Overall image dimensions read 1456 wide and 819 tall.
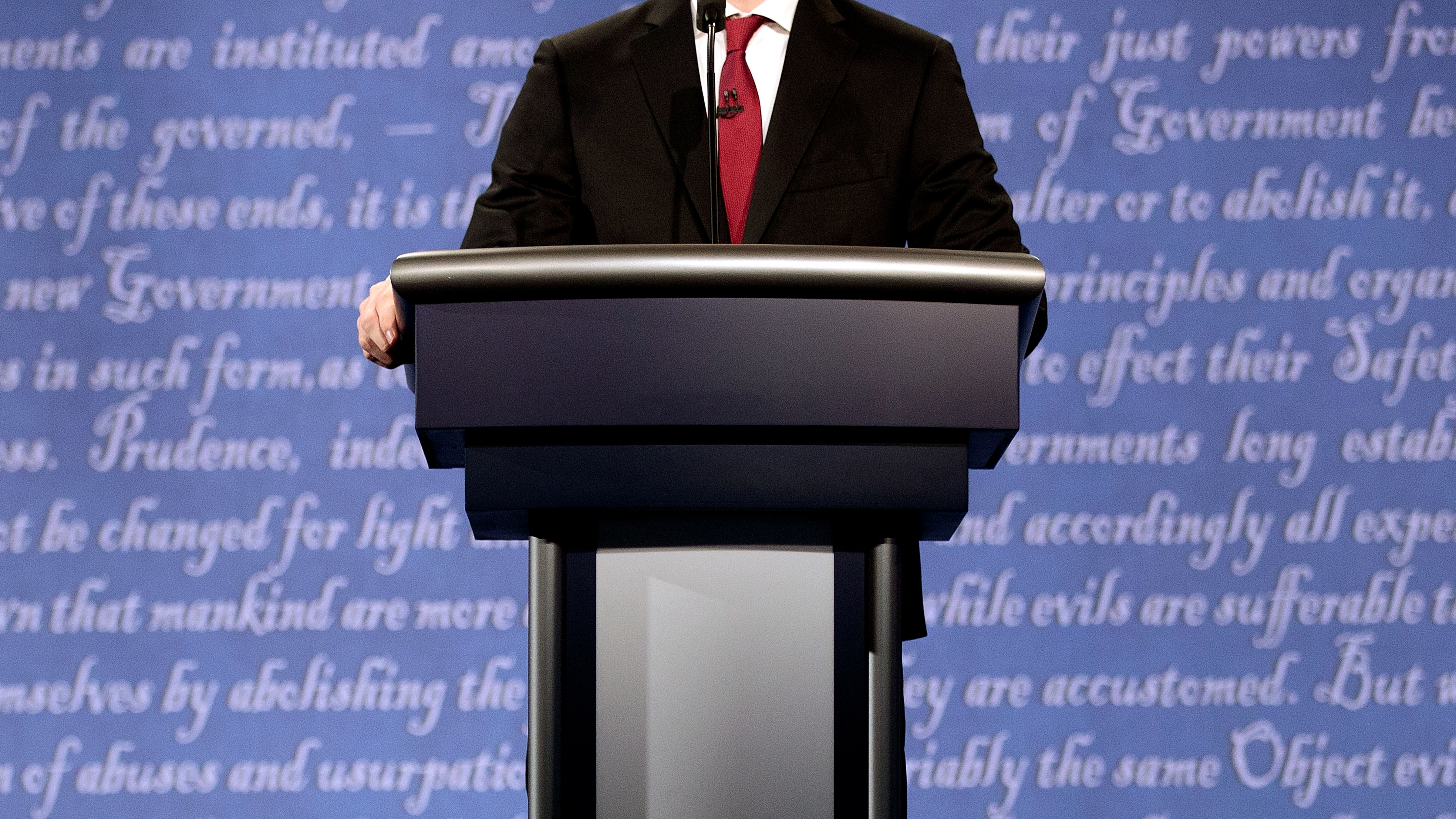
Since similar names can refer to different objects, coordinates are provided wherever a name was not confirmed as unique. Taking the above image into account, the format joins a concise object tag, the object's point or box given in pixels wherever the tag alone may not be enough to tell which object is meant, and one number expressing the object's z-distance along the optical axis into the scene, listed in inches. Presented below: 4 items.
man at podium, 512.9
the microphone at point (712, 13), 498.0
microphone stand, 497.2
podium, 479.0
